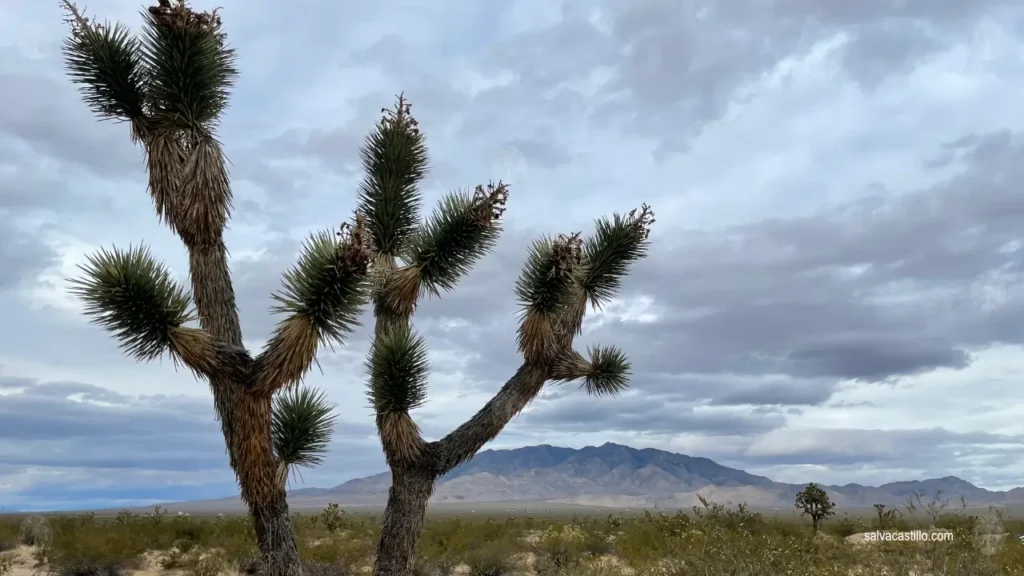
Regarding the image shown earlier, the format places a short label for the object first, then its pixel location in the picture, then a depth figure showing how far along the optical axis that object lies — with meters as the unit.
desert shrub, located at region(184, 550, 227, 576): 16.31
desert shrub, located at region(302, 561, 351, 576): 16.14
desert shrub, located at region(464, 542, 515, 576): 17.98
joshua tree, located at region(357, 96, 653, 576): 10.13
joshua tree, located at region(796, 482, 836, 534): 22.91
